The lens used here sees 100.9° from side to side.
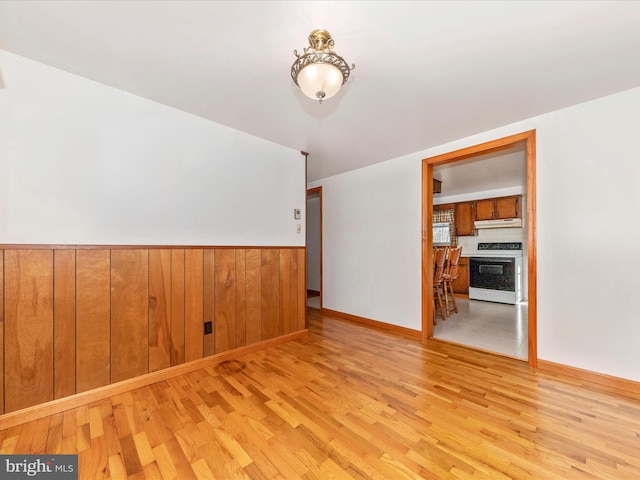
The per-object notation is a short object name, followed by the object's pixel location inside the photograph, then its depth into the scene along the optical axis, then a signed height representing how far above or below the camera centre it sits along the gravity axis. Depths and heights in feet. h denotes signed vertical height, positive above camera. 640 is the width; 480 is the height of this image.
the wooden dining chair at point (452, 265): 14.39 -1.32
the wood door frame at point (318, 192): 14.67 +2.93
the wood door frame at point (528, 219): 7.85 +0.75
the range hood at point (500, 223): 16.80 +1.18
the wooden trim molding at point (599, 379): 6.37 -3.56
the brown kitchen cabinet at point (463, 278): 18.79 -2.65
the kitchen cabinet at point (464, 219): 19.08 +1.65
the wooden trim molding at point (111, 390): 5.32 -3.52
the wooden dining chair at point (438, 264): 12.58 -1.12
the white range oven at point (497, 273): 16.06 -2.06
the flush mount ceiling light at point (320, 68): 4.37 +2.92
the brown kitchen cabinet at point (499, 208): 16.90 +2.20
